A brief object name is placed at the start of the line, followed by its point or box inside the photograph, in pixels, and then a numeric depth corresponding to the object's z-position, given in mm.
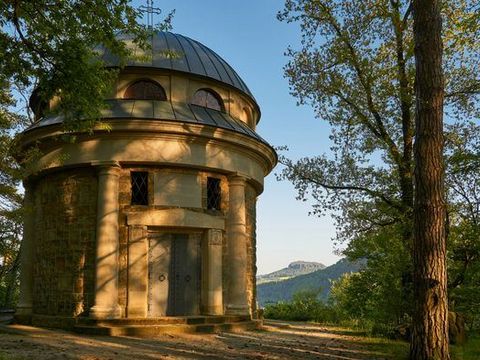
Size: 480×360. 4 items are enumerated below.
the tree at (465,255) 10456
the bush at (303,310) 18156
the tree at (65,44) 8680
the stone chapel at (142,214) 12258
